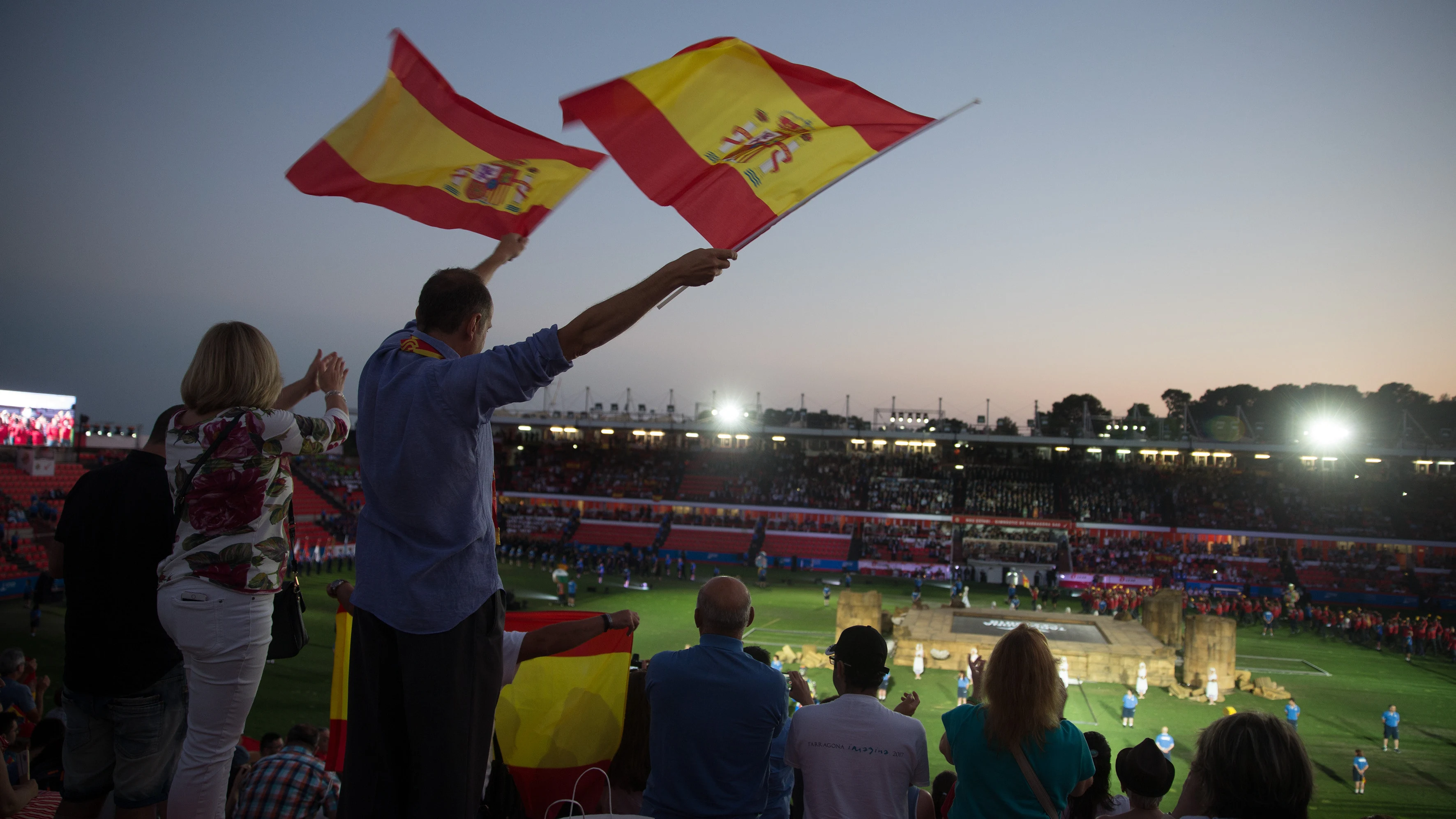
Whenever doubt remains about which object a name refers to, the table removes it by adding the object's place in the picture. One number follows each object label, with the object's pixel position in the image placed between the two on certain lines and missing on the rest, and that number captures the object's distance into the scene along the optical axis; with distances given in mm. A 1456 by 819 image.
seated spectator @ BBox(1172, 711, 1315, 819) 2803
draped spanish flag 3424
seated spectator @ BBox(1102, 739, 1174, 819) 3641
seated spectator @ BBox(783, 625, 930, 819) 3270
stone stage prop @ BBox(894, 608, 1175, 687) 21375
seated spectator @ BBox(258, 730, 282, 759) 7098
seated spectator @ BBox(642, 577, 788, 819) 3117
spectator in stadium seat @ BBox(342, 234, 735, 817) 2008
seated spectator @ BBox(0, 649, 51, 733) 8344
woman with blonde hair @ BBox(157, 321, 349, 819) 2721
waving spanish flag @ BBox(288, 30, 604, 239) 3971
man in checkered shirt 3734
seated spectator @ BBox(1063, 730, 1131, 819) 4174
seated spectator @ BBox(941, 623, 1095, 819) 3328
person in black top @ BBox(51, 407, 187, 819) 3064
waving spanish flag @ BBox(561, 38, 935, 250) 4141
